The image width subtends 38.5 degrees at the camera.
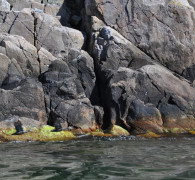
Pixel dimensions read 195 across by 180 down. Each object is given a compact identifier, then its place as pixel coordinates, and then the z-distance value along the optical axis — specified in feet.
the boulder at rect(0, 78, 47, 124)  73.00
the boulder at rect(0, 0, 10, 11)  106.32
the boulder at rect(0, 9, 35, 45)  96.89
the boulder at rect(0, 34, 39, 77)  85.25
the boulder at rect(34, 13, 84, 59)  95.91
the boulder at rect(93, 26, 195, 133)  73.41
